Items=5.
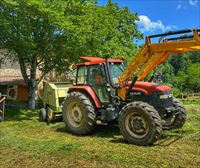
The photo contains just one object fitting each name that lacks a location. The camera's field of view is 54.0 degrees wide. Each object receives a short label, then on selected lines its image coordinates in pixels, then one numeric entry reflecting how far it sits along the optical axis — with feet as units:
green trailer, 25.92
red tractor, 17.07
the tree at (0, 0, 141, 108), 30.59
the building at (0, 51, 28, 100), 56.10
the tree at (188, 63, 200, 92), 134.04
